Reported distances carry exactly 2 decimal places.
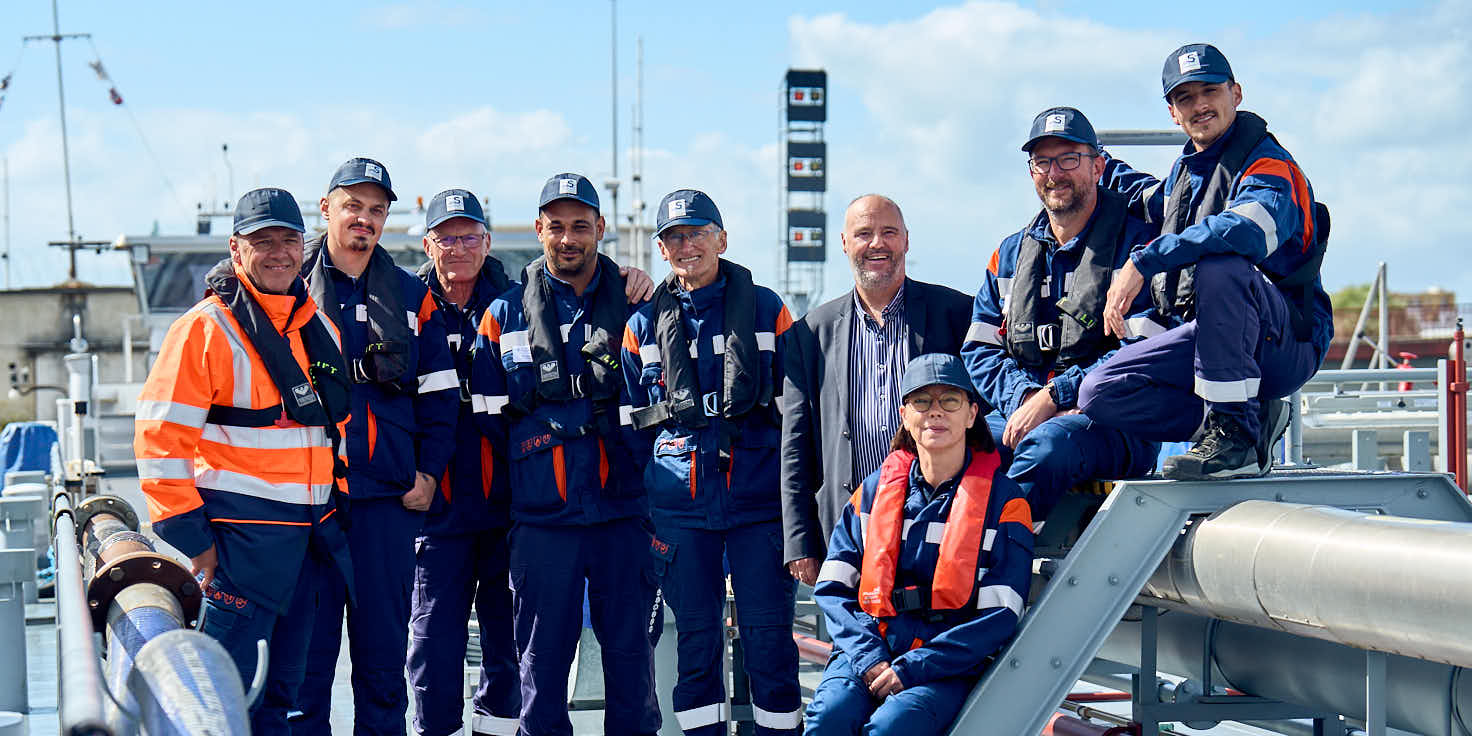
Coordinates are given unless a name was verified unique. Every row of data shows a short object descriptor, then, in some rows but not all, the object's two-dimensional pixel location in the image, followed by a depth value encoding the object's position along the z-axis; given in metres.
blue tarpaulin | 16.36
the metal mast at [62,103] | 27.75
